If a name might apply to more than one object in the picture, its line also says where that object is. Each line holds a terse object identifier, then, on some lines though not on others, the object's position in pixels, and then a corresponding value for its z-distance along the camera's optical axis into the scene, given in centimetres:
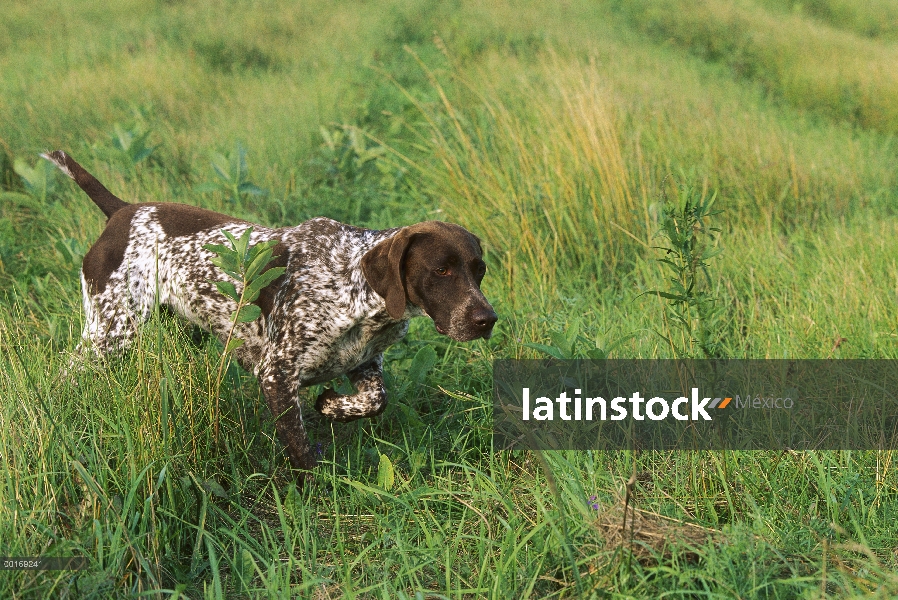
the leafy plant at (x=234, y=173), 1253
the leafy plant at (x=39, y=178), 1268
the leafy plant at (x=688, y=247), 671
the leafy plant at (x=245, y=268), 677
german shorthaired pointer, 733
